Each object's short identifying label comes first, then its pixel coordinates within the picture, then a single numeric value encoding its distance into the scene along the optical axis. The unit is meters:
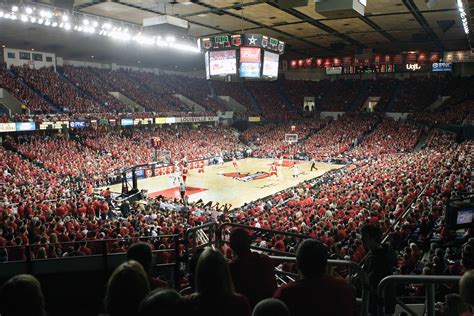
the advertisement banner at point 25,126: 28.85
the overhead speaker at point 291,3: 10.85
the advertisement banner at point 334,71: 46.31
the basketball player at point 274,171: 31.28
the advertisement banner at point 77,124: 32.20
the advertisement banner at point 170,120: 42.19
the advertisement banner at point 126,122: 37.04
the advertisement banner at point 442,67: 44.00
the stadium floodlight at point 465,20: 18.83
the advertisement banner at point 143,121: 38.62
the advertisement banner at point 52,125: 30.41
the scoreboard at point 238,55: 17.47
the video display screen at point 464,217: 7.85
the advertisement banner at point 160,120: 40.98
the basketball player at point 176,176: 28.09
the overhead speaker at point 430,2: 13.84
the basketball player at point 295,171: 29.78
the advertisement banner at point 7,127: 27.86
